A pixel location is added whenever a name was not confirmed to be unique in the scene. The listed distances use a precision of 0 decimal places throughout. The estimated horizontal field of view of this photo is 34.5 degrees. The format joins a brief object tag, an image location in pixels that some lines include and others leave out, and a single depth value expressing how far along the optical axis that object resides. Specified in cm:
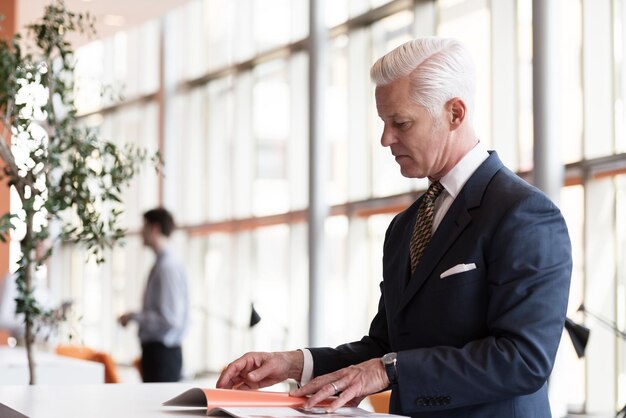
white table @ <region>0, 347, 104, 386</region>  545
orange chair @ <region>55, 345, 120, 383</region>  769
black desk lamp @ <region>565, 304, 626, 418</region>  443
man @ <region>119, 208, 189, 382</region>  714
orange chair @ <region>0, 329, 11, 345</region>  1054
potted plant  439
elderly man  186
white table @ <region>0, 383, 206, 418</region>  189
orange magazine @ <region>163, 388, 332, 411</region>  186
